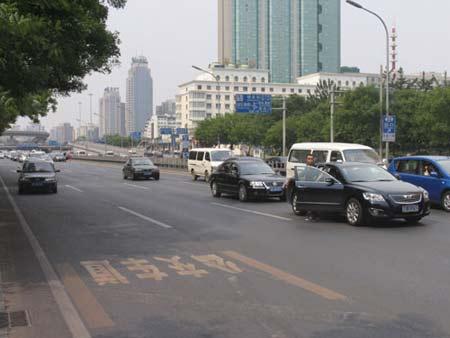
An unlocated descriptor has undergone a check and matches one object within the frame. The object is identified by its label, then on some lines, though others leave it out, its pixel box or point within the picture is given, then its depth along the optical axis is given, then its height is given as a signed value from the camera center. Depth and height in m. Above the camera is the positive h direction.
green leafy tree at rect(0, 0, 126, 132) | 8.94 +1.94
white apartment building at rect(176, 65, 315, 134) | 162.88 +15.45
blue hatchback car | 16.27 -0.94
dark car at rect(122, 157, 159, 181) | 35.28 -1.65
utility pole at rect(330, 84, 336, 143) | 43.38 +3.22
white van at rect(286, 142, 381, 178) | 21.19 -0.41
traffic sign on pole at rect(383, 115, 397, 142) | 29.23 +0.65
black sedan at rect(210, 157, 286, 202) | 19.44 -1.31
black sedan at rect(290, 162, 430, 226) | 12.63 -1.18
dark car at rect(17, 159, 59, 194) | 25.12 -1.53
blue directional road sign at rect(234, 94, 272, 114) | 50.28 +3.38
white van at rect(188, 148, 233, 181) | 33.22 -1.02
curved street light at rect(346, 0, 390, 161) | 30.96 +5.78
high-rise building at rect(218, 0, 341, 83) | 174.62 +32.95
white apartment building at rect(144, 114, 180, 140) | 177.91 +6.23
